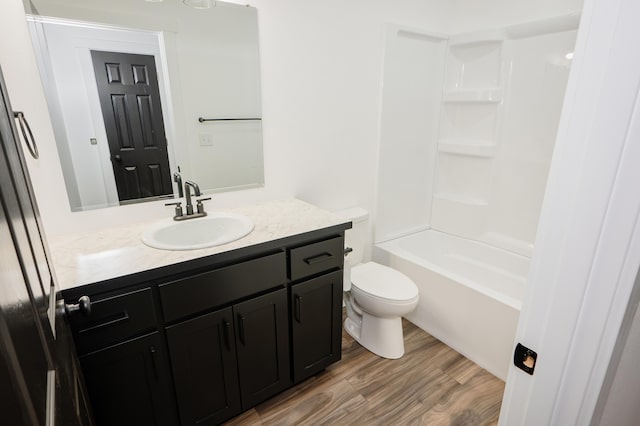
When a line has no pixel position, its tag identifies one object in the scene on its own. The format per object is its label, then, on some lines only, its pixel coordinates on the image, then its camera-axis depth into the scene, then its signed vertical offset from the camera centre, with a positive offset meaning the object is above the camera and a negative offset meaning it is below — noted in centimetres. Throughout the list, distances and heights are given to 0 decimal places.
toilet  194 -99
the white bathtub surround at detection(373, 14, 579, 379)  209 -31
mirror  135 +14
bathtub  188 -106
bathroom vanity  115 -75
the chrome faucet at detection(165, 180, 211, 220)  164 -40
